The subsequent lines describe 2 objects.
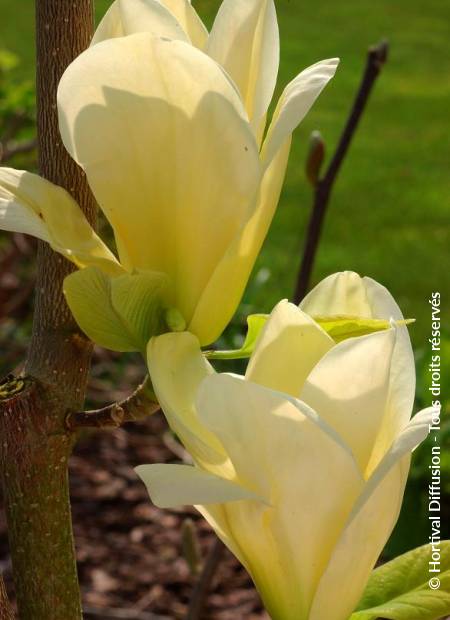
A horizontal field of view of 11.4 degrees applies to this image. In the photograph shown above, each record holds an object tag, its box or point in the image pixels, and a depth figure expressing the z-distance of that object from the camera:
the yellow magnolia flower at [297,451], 0.57
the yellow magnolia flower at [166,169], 0.59
